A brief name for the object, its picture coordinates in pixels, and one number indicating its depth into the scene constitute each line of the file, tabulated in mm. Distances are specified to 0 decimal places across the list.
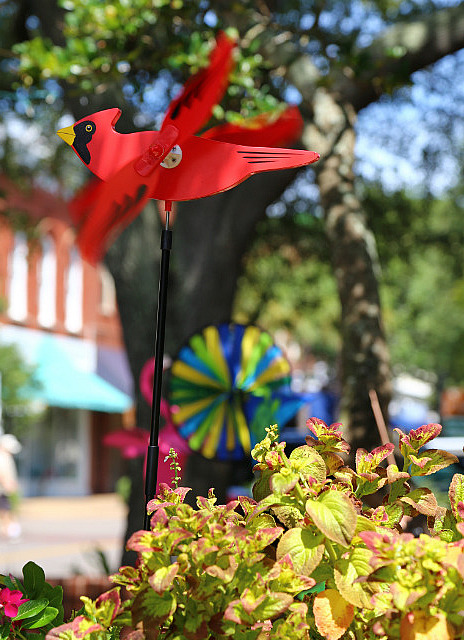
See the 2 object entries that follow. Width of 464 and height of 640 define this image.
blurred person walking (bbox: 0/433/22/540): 12883
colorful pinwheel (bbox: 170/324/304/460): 4430
